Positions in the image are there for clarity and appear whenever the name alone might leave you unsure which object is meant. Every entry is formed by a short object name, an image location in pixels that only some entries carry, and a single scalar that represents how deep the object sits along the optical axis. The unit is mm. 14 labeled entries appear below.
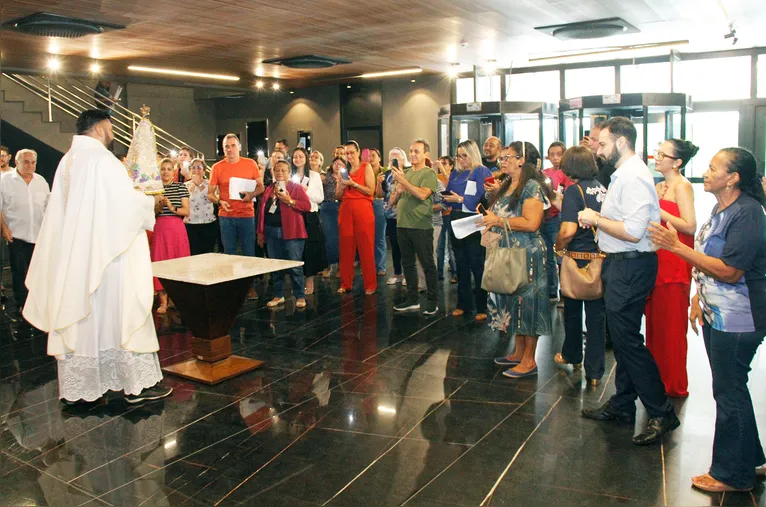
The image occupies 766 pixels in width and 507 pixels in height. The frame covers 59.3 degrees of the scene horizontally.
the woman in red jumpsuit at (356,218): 7070
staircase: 10570
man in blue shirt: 3217
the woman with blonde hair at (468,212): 6008
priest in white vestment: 3865
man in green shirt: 6273
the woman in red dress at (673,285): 3816
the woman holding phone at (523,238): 4270
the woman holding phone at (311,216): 6941
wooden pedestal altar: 4441
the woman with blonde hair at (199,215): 6949
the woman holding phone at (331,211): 7886
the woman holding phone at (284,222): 6586
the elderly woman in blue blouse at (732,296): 2684
